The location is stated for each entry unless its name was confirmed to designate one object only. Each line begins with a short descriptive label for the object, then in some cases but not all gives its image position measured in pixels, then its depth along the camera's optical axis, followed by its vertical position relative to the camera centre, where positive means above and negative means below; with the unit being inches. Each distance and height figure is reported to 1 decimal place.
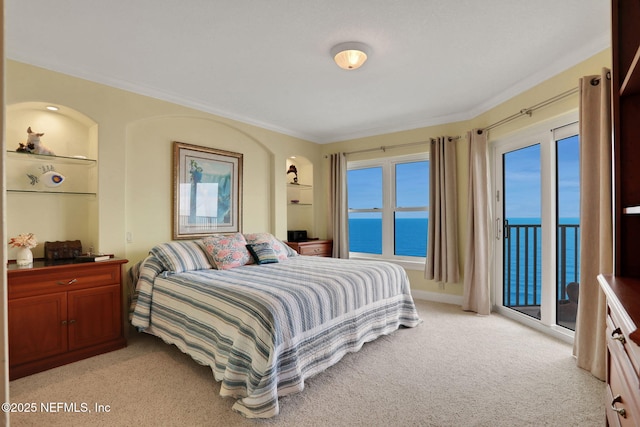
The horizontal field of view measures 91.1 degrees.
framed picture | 145.8 +12.2
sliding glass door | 121.7 -4.5
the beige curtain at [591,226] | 89.2 -3.5
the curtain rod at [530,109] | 108.0 +41.8
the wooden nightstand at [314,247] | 188.7 -20.1
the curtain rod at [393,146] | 169.0 +41.9
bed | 77.6 -29.0
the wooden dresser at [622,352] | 33.8 -17.8
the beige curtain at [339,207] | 207.5 +5.5
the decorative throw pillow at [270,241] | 151.4 -12.5
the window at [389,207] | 189.3 +5.4
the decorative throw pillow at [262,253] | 141.6 -17.2
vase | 98.6 -13.2
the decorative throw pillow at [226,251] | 131.2 -15.4
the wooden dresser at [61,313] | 92.7 -31.3
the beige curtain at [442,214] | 167.9 +0.5
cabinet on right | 53.3 +10.4
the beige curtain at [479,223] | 150.0 -3.9
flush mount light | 98.7 +51.6
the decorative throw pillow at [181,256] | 119.6 -16.0
